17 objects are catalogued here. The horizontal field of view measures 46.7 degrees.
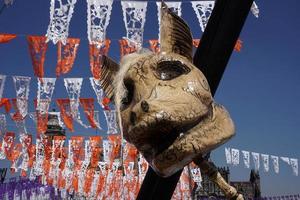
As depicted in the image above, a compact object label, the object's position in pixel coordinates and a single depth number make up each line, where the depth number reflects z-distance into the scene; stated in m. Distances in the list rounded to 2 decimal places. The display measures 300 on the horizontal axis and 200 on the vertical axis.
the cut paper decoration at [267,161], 16.08
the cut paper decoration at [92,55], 9.22
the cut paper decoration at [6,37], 9.27
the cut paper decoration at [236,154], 16.31
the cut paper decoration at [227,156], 15.99
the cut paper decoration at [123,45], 9.26
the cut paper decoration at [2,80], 11.35
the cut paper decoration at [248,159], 16.33
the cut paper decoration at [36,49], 9.30
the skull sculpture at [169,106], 0.88
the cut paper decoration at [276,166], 15.96
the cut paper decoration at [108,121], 11.50
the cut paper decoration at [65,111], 13.17
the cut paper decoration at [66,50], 9.53
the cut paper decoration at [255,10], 7.92
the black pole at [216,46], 1.12
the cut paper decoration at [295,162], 15.33
